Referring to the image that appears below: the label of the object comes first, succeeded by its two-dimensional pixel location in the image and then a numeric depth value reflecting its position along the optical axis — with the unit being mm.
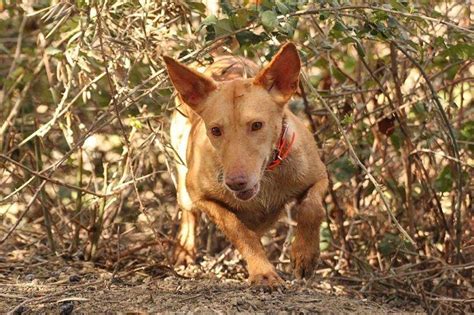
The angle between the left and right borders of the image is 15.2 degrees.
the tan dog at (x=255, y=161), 8621
